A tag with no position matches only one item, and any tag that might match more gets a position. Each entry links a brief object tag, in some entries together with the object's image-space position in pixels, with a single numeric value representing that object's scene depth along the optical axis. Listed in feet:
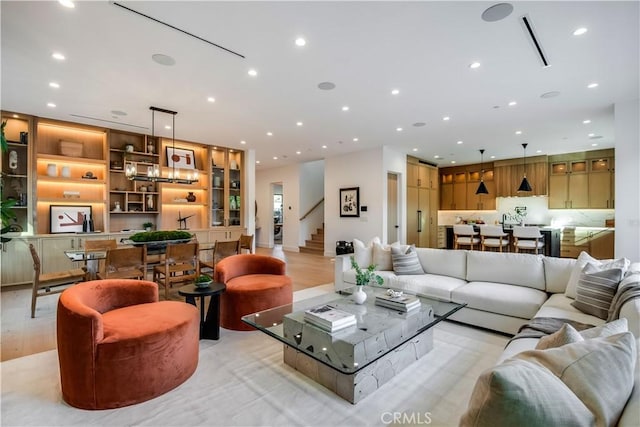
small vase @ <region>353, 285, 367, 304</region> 9.14
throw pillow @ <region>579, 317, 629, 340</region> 4.18
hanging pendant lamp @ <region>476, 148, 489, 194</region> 27.77
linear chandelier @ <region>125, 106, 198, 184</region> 16.48
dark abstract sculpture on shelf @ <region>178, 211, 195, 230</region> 23.93
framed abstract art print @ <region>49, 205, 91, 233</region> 18.54
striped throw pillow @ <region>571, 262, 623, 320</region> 7.80
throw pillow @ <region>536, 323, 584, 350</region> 4.03
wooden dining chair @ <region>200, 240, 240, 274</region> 15.19
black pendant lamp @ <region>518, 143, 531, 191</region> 25.04
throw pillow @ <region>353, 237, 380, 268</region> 15.02
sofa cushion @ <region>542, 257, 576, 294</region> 10.37
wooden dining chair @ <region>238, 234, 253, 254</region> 18.20
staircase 30.96
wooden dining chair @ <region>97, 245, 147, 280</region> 11.82
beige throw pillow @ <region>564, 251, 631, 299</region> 9.11
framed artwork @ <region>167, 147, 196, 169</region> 22.99
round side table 9.63
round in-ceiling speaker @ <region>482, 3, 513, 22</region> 8.03
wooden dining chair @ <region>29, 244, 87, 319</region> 11.84
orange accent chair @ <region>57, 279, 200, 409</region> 6.32
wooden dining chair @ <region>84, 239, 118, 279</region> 12.91
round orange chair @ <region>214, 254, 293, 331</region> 10.52
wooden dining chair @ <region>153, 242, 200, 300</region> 13.74
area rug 6.10
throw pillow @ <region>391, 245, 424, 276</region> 13.20
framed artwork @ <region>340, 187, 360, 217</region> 26.76
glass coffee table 6.40
